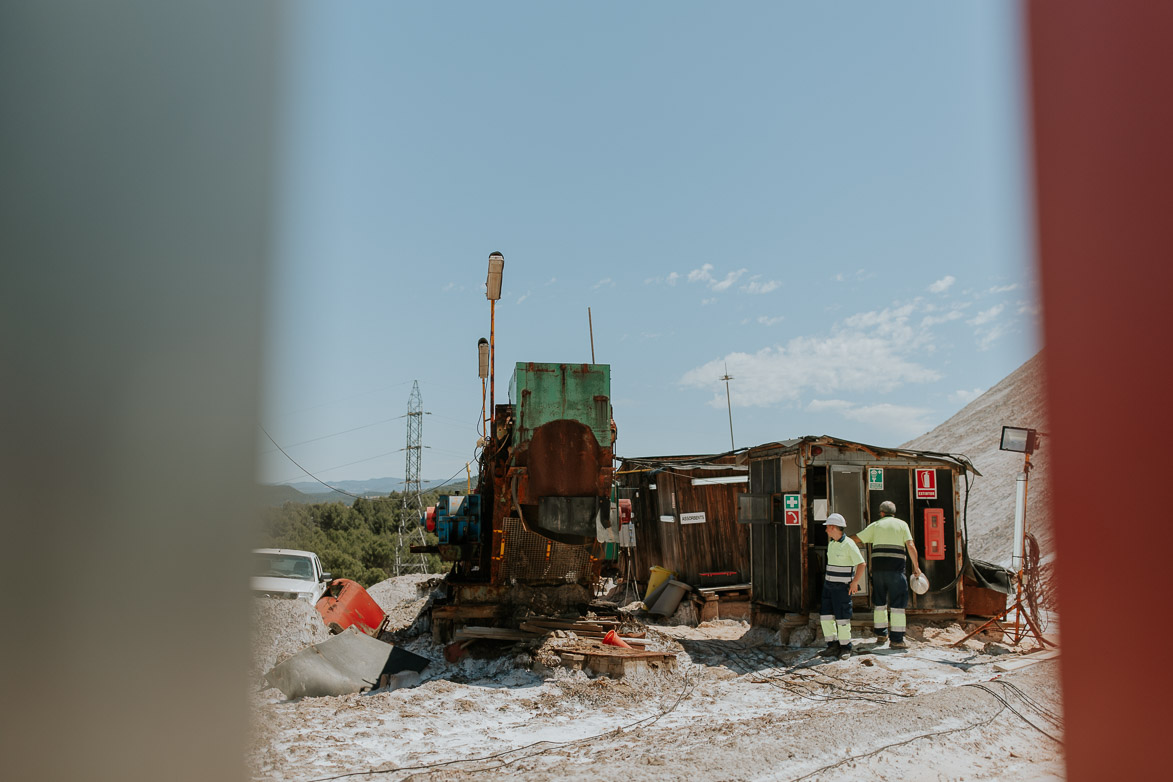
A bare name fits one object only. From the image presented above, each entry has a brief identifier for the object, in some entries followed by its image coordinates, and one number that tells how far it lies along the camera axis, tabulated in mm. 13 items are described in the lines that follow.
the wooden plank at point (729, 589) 14453
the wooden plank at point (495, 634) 9648
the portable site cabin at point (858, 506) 11188
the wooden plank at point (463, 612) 10602
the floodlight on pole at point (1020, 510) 9180
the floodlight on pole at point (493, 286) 11345
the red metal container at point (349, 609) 11500
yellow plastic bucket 15664
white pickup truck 11297
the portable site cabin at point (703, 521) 15375
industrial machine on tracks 9852
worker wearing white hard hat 9750
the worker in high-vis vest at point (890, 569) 10188
